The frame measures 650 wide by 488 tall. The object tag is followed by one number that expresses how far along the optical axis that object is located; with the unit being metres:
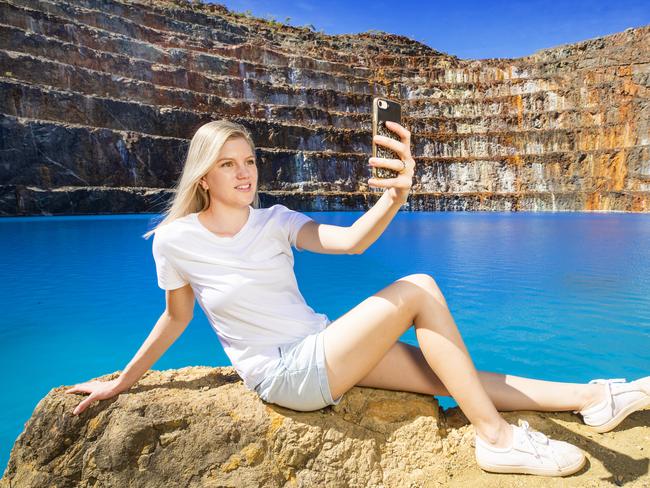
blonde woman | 1.85
